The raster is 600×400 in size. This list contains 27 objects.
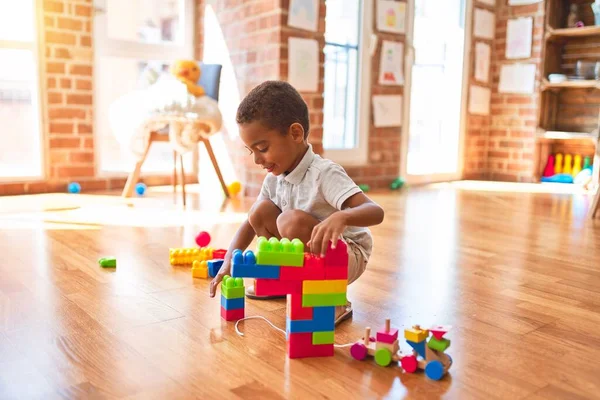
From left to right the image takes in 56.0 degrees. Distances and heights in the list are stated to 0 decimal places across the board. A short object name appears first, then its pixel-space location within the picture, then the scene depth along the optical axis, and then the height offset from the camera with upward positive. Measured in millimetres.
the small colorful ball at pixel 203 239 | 1990 -423
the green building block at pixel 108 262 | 1691 -436
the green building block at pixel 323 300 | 1076 -341
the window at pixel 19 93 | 3080 +120
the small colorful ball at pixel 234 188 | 3289 -401
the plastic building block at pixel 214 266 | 1604 -416
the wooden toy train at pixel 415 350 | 1014 -426
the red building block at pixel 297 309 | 1074 -361
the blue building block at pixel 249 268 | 1025 -270
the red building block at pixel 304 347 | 1095 -439
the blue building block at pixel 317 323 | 1094 -392
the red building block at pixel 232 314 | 1285 -444
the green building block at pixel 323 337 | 1104 -421
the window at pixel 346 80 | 3742 +276
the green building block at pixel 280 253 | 1035 -243
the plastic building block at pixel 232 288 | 1265 -378
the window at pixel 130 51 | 3357 +403
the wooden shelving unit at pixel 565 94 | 4469 +255
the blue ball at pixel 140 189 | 3221 -411
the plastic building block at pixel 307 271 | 1050 -280
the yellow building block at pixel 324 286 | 1068 -314
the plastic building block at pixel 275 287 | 1055 -311
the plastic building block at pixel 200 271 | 1630 -438
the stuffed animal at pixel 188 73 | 2957 +232
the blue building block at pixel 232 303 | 1279 -418
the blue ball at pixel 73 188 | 3225 -411
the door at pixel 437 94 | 4316 +230
